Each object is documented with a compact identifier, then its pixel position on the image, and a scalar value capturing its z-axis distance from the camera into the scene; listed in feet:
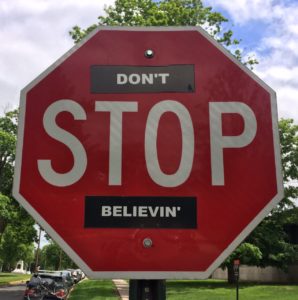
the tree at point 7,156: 85.54
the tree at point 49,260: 232.80
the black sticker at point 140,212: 4.22
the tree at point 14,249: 98.18
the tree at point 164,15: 47.39
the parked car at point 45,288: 44.38
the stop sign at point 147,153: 4.16
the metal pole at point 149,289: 4.33
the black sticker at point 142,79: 4.62
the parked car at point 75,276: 102.16
